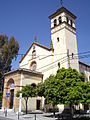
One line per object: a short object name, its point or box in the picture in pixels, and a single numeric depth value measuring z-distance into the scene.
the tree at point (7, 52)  40.09
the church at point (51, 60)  28.89
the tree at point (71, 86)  16.18
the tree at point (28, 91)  23.70
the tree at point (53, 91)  17.20
